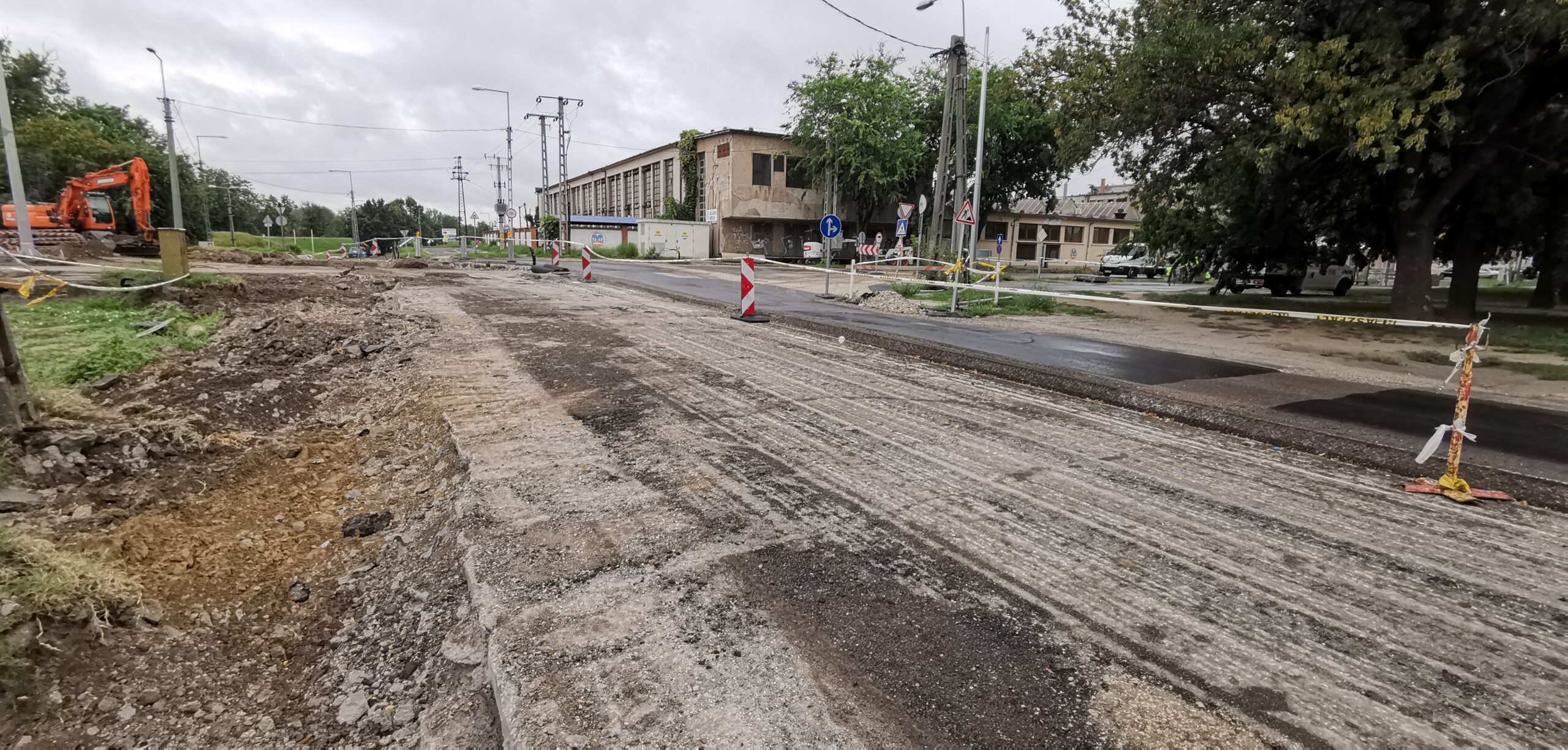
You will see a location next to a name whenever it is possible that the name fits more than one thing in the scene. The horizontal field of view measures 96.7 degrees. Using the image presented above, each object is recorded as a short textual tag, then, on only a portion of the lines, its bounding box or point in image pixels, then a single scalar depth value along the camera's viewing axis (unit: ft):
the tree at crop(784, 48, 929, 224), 146.30
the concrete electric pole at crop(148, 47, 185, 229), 91.81
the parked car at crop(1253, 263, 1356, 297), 82.94
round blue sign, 65.10
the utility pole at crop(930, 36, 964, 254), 76.89
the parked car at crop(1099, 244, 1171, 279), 129.29
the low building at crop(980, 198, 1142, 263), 187.52
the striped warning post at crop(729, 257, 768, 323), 41.01
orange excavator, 77.77
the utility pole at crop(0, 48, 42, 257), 58.44
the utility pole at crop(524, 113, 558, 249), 150.82
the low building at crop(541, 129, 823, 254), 166.30
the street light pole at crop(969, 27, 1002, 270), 69.35
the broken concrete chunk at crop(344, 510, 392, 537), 14.01
